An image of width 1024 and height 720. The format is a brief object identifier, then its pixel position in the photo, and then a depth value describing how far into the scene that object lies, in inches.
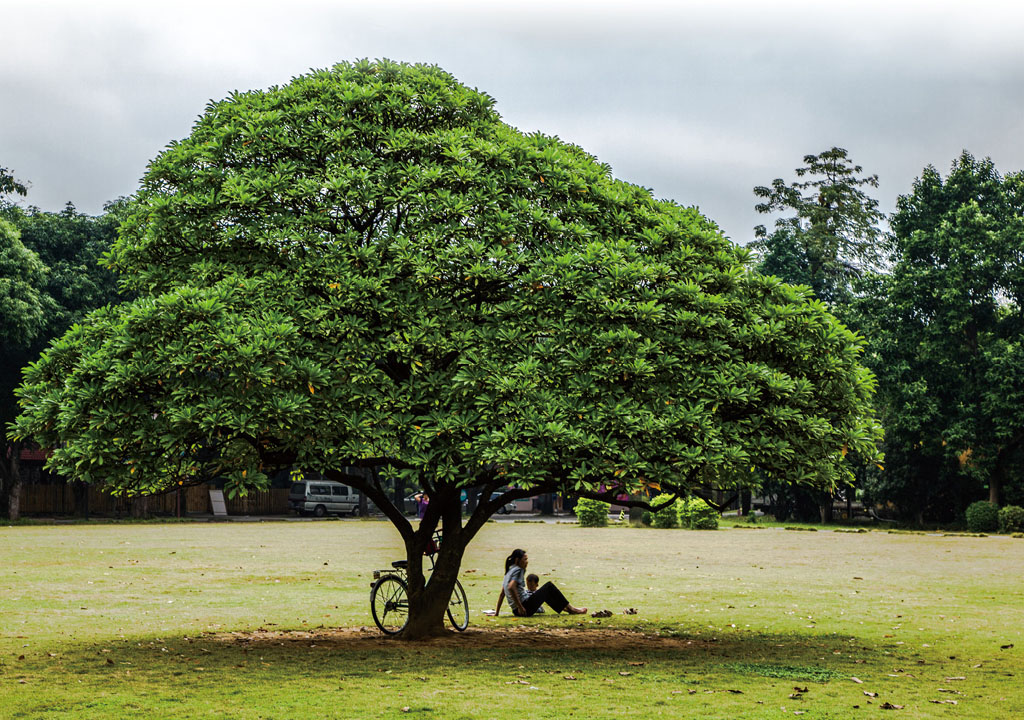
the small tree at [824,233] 2423.7
